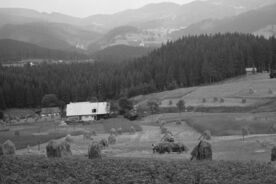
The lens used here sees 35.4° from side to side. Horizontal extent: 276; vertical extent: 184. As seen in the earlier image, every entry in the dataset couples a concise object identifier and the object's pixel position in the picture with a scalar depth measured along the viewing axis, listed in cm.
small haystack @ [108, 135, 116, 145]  5447
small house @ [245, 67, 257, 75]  14762
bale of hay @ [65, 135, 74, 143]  5722
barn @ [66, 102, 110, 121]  12044
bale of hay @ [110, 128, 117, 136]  6925
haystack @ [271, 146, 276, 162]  2828
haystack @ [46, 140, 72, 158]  3306
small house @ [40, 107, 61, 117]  13612
